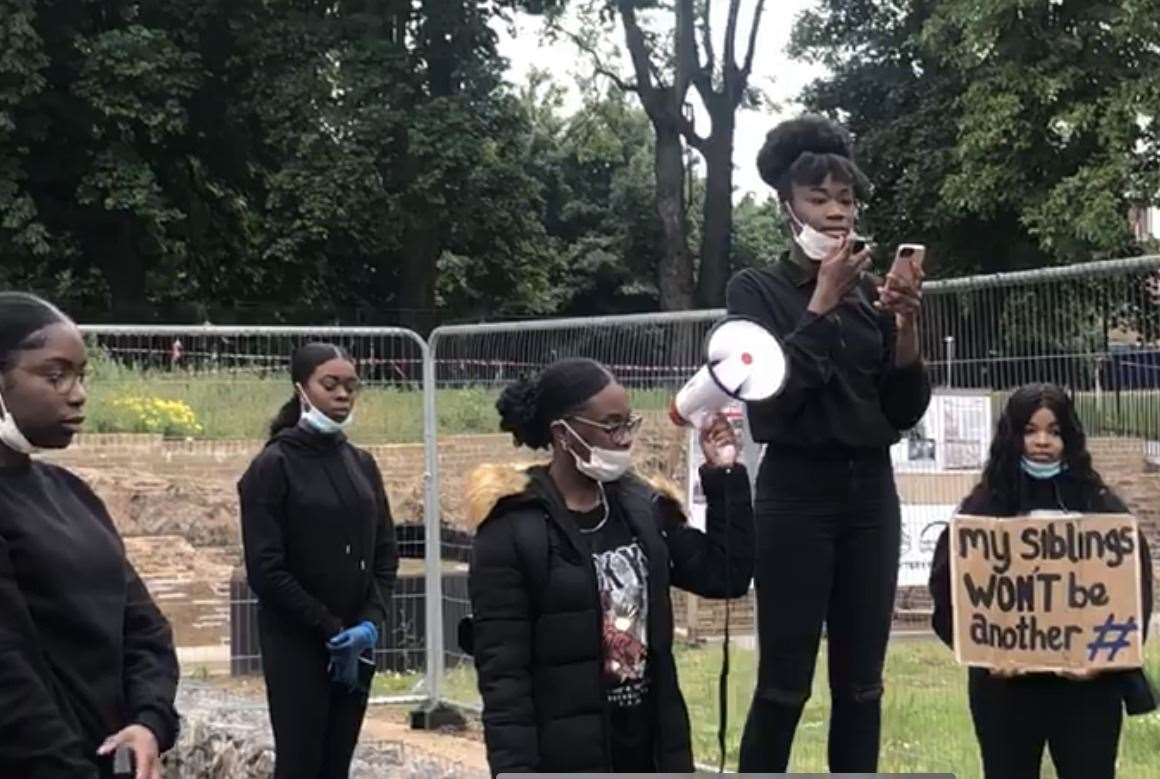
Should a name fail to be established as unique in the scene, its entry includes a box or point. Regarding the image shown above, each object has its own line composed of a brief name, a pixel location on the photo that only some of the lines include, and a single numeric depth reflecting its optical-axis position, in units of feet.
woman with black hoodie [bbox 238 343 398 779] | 19.30
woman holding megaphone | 12.19
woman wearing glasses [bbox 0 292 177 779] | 11.20
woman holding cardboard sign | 14.80
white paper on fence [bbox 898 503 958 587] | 20.07
